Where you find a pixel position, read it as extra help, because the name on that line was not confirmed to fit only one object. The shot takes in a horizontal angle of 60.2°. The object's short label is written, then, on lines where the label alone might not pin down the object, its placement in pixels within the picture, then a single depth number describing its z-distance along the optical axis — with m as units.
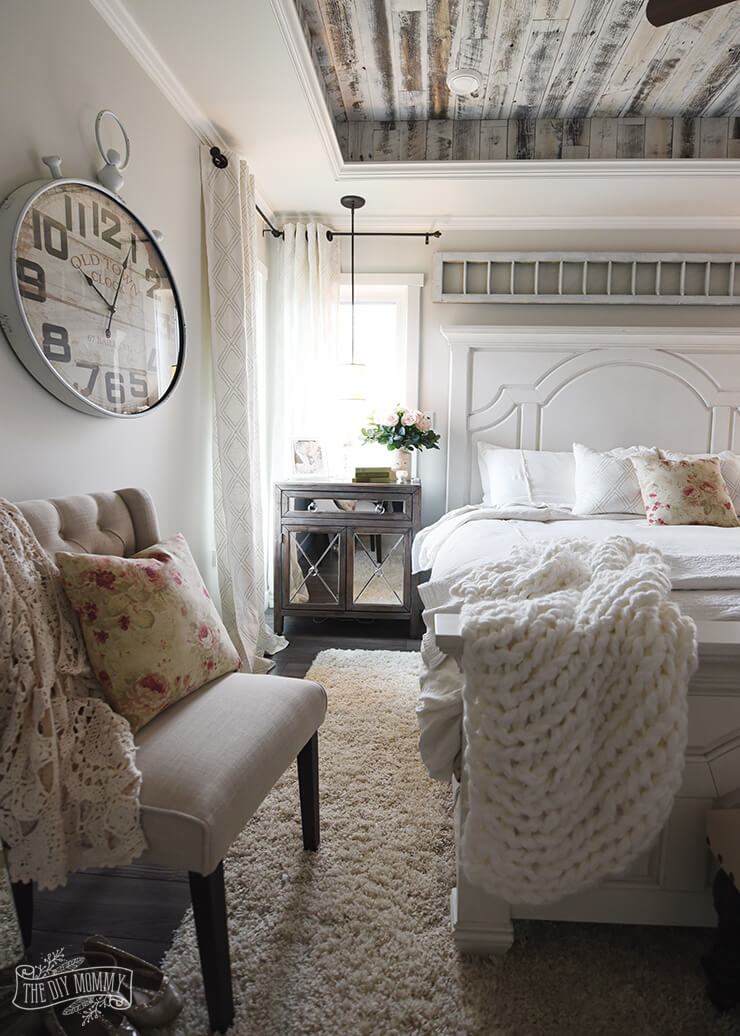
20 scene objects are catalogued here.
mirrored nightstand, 3.39
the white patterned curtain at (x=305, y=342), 3.74
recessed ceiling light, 2.82
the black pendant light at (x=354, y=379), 3.70
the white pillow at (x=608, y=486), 3.06
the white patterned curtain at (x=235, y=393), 2.81
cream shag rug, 1.20
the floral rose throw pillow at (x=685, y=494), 2.77
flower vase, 3.64
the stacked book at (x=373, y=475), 3.49
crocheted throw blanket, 1.09
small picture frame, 3.69
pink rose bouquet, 3.50
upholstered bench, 1.11
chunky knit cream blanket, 1.10
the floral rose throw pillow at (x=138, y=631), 1.30
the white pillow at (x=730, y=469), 3.11
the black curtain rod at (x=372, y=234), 3.77
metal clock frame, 1.51
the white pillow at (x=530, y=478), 3.34
